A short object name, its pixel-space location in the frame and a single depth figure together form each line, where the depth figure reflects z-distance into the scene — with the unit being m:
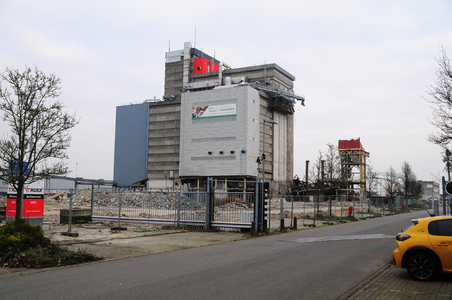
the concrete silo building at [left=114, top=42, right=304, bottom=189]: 88.25
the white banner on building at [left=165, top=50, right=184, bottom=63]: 117.38
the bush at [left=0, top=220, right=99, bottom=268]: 10.23
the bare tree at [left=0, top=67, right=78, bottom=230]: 11.48
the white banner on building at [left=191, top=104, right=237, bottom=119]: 88.69
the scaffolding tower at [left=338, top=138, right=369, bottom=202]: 89.47
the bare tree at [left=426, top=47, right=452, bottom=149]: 14.34
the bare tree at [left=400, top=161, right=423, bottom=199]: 67.94
